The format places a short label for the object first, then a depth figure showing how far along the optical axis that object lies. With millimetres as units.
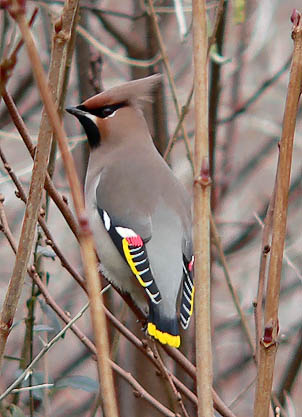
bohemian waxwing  5449
